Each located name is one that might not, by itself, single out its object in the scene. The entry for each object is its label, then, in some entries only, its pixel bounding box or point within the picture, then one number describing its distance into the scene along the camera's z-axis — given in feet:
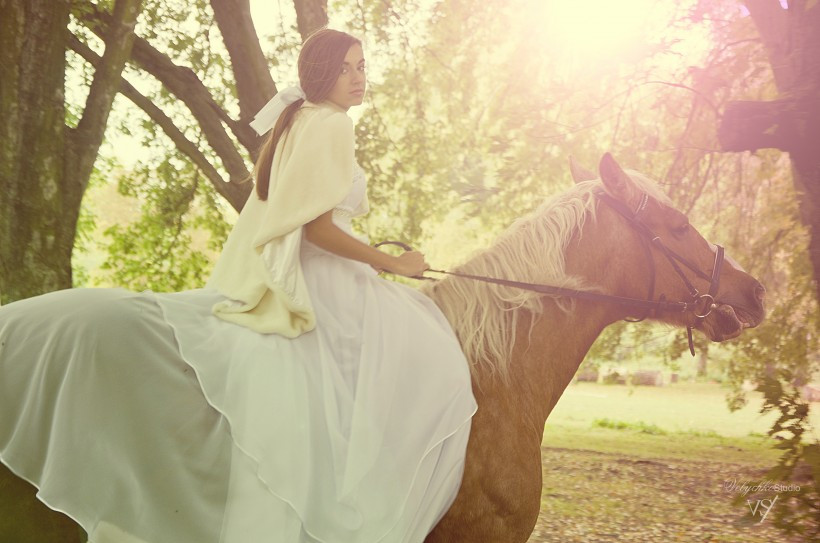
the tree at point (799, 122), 18.26
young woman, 8.34
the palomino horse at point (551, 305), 10.29
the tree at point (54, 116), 18.90
